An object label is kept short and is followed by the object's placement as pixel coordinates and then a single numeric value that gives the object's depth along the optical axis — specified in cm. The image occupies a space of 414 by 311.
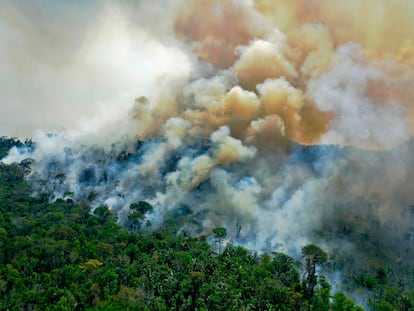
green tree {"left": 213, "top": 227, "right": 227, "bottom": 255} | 9459
